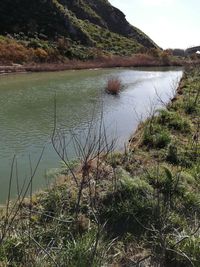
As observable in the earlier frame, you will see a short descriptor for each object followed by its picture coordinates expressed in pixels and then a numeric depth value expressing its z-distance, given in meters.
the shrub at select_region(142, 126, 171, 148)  5.93
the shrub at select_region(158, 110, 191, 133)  7.08
